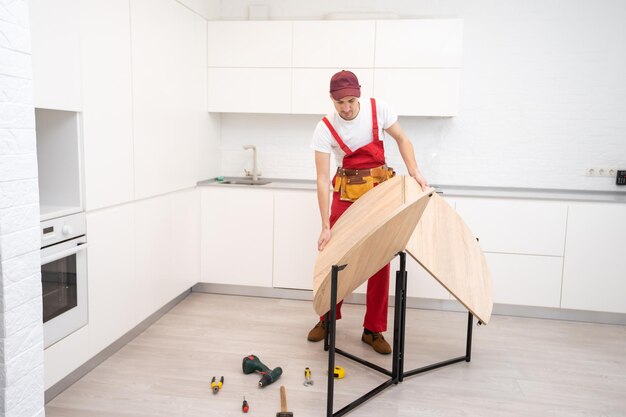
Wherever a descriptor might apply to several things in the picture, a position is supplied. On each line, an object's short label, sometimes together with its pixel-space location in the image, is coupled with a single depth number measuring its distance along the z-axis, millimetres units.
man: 2975
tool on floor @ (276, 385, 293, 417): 2387
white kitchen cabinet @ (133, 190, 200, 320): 3273
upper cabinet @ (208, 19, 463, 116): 4012
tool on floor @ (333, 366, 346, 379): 2805
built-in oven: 2371
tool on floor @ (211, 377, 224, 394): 2621
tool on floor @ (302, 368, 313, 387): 2736
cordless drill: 2744
